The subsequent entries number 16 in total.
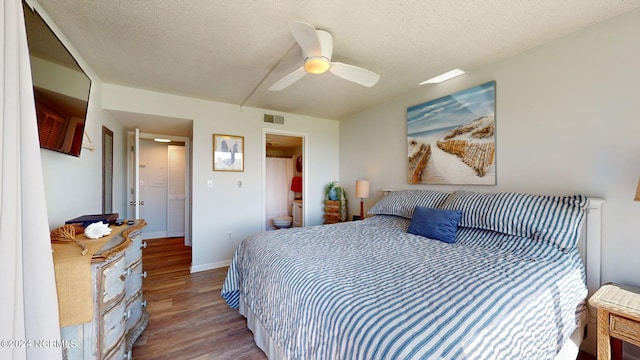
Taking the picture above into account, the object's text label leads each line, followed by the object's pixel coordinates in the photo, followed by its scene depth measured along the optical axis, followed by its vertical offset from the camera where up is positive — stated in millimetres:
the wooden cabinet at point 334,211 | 4074 -540
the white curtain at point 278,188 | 5621 -200
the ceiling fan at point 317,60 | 1586 +905
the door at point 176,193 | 5121 -285
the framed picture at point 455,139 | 2357 +438
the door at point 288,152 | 4004 +668
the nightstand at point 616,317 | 1203 -704
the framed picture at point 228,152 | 3467 +391
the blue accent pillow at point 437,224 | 2049 -396
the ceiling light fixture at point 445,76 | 2523 +1107
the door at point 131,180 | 3727 -6
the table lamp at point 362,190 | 3572 -157
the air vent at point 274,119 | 3838 +965
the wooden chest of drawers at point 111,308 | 1125 -697
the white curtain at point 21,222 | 785 -151
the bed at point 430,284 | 897 -516
